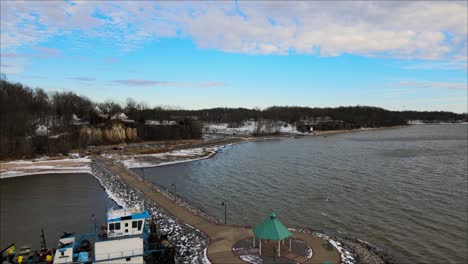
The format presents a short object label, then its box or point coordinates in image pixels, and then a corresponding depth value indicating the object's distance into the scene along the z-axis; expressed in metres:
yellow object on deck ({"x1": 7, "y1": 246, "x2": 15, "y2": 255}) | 21.25
